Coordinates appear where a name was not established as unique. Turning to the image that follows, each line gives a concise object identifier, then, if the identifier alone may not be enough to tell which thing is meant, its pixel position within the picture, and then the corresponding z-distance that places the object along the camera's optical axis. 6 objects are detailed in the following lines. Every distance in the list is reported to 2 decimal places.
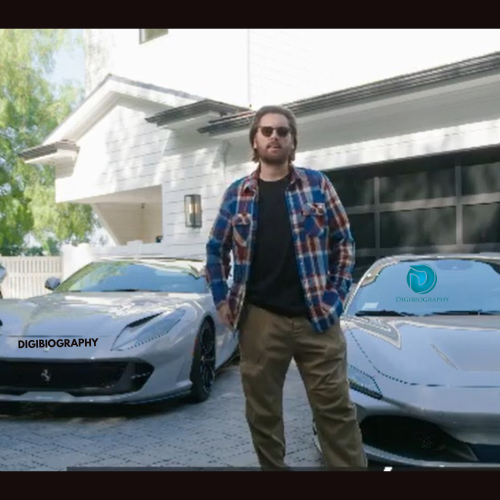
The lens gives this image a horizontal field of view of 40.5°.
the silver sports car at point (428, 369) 3.18
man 2.94
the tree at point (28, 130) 22.12
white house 9.00
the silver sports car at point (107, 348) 4.86
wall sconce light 12.17
